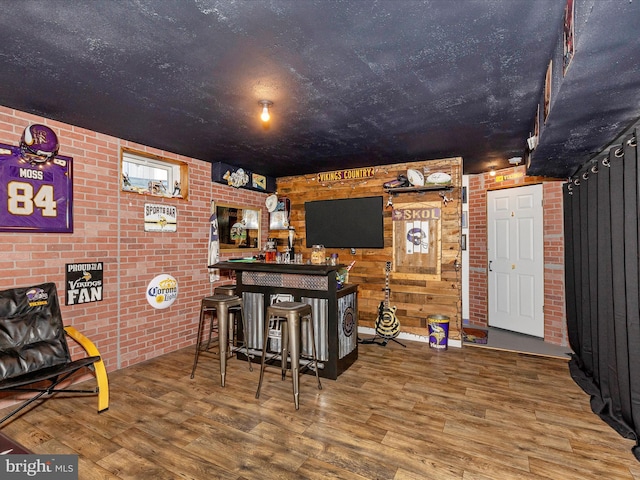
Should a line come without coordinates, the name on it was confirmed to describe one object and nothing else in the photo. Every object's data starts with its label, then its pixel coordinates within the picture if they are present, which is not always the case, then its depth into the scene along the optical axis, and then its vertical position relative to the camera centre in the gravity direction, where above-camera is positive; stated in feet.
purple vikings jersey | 9.18 +1.50
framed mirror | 16.15 +0.85
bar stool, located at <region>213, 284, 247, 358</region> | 12.90 -1.88
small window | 12.53 +2.78
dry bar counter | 11.10 -2.01
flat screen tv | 16.55 +1.05
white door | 16.05 -0.87
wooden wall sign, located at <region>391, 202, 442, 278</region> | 15.33 +0.16
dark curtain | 7.53 -1.17
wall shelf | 14.78 +2.46
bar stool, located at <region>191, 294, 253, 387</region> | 10.49 -2.39
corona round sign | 12.95 -1.87
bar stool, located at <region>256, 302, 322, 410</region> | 9.18 -2.44
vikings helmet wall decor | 9.23 +2.87
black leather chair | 8.27 -2.64
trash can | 14.14 -3.83
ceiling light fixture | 8.68 +3.56
